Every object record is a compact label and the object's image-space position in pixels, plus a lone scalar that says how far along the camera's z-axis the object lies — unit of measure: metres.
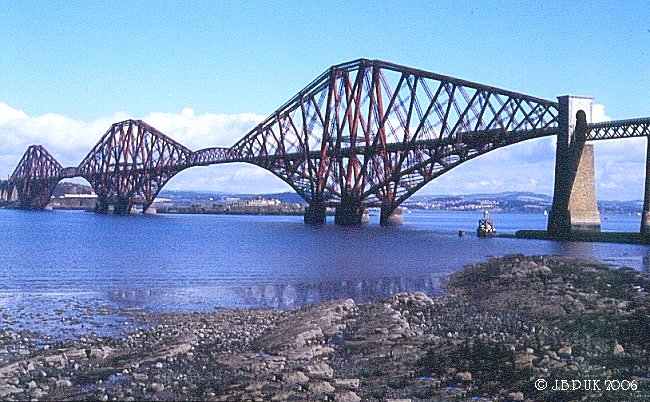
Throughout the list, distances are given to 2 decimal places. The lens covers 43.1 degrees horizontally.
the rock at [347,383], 15.78
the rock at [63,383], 15.67
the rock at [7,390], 15.02
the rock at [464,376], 16.30
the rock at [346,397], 14.77
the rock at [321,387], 15.25
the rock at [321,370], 16.62
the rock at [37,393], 14.90
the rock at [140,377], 16.19
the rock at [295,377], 15.91
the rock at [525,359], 17.12
